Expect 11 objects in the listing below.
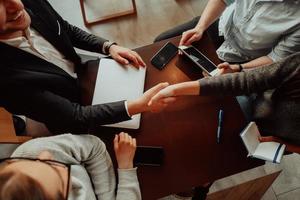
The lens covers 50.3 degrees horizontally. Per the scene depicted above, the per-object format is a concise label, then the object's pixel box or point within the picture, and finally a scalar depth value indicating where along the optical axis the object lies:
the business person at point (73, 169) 0.72
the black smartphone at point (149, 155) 1.10
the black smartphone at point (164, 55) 1.24
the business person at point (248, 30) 1.12
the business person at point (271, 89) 1.05
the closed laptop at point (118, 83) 1.20
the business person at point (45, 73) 1.01
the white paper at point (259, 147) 1.08
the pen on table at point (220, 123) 1.12
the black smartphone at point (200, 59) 1.20
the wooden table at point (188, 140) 1.08
